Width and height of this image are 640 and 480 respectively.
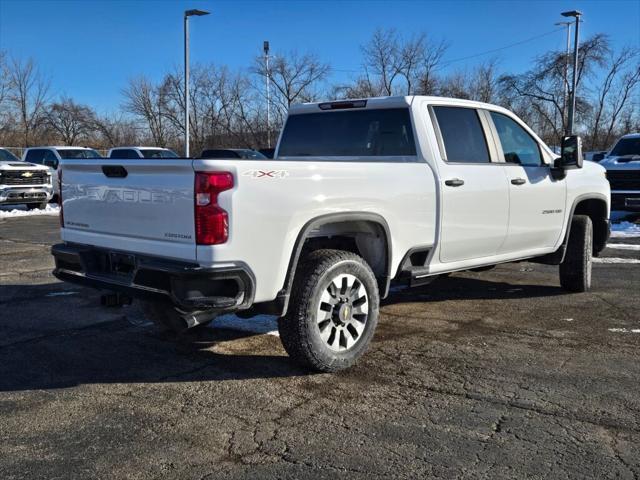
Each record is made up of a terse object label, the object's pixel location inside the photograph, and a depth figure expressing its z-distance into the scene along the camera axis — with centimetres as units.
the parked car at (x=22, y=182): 1784
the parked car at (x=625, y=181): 1489
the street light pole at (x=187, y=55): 2510
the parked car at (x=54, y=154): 2069
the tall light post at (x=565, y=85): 3471
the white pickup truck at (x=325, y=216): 388
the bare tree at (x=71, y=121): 4469
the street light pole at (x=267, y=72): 3856
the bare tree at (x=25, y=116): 4163
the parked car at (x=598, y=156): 1850
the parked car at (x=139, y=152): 2162
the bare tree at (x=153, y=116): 4200
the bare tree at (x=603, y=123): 4016
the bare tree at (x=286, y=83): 3869
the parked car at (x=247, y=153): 2062
